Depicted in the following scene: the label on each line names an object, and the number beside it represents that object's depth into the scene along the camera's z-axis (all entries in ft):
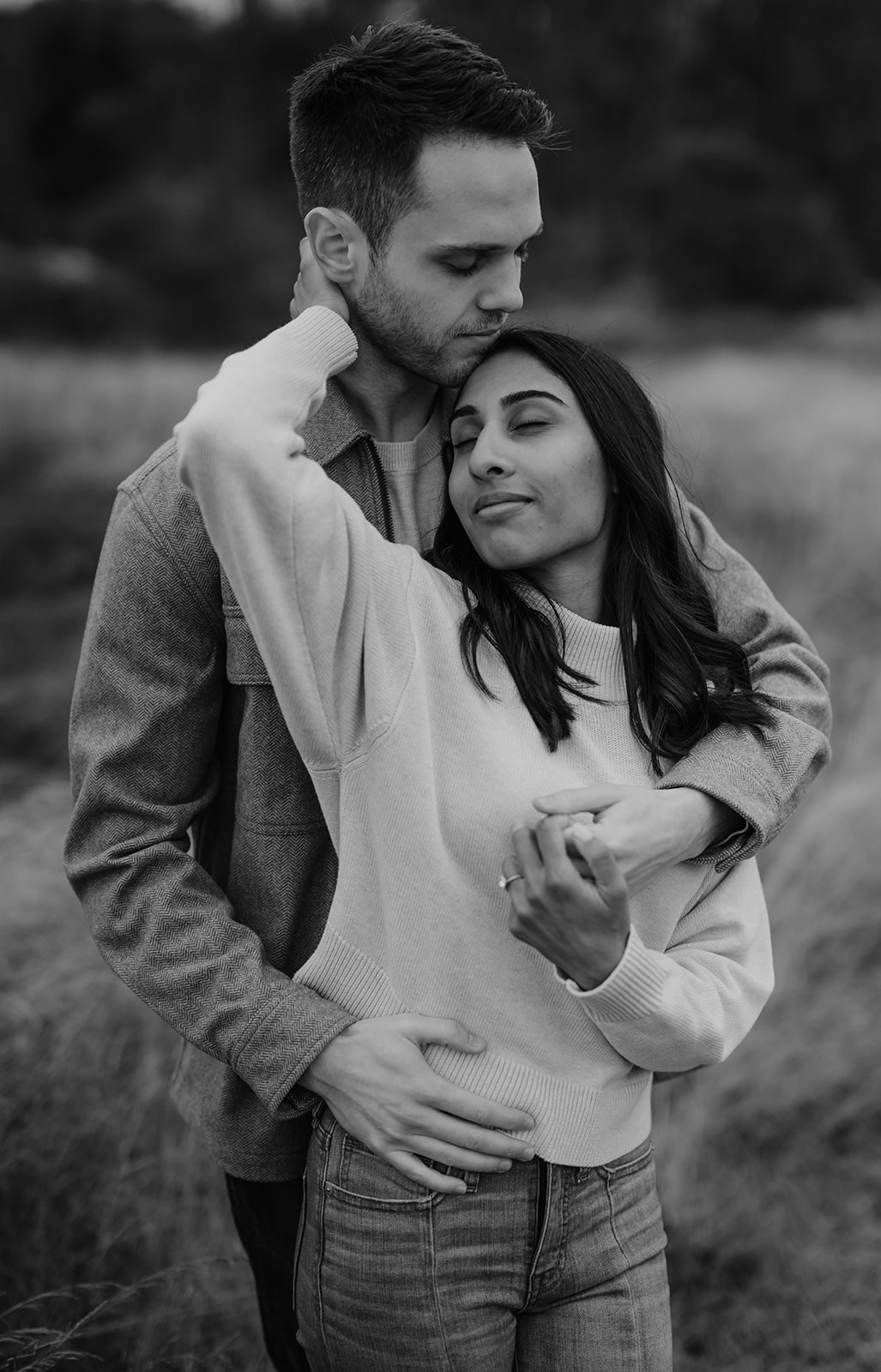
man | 5.39
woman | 4.96
